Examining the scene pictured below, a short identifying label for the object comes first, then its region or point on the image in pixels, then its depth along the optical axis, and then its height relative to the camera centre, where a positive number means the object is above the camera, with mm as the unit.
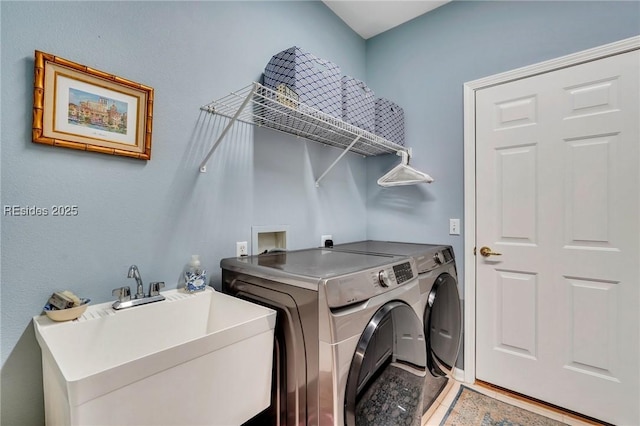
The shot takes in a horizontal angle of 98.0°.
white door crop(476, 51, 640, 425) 1572 -118
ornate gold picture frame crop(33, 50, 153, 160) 984 +417
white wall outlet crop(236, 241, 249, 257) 1615 -192
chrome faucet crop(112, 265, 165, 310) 1090 -326
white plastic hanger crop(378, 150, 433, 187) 2137 +328
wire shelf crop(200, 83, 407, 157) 1468 +586
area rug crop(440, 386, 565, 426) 1620 -1198
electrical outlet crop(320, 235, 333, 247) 2165 -171
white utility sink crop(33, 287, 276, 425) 679 -457
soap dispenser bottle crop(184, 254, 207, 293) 1306 -290
